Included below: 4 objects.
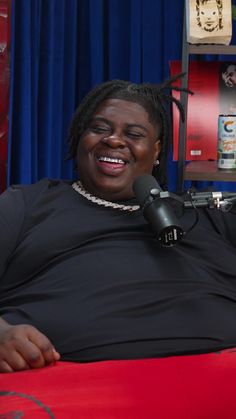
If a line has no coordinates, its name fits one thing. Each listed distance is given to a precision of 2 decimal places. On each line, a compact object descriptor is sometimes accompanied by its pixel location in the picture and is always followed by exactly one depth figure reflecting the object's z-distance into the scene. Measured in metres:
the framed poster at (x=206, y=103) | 2.37
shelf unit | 2.20
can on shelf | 2.24
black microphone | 1.78
